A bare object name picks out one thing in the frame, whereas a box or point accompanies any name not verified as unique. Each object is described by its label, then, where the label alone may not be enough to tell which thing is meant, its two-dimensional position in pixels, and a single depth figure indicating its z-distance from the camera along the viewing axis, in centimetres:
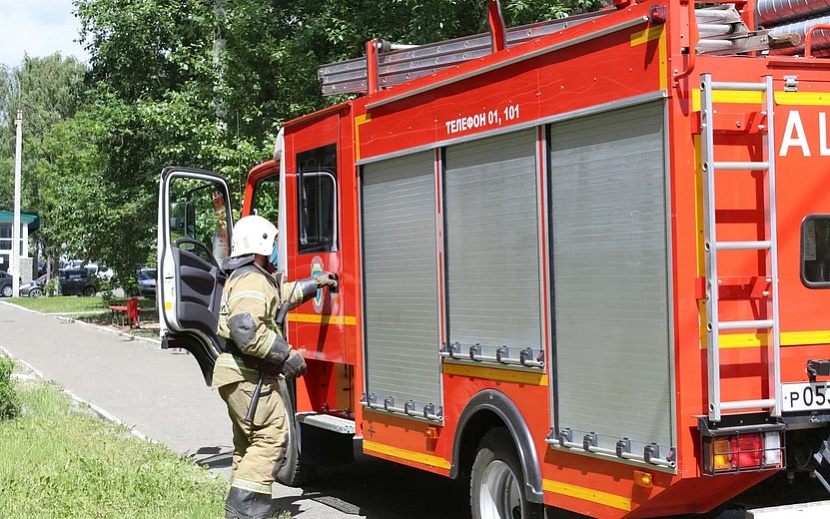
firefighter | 641
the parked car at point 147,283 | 4666
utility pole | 4925
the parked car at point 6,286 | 6050
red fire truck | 450
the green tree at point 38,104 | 6216
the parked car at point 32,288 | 5734
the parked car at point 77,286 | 5681
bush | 1112
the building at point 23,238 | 6050
